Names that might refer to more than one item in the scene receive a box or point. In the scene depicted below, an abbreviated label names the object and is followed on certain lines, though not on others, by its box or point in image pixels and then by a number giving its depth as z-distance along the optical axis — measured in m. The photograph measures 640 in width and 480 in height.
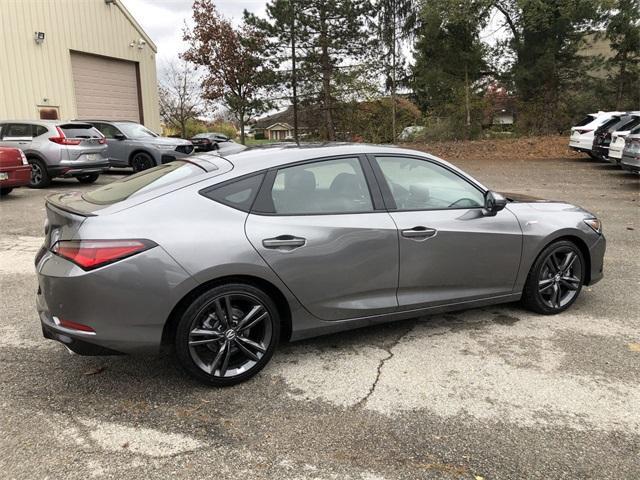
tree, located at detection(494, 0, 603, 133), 20.23
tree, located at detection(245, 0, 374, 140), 24.52
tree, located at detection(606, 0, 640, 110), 20.31
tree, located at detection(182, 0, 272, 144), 27.66
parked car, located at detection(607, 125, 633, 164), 13.71
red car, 10.05
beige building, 16.72
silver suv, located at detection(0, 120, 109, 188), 11.88
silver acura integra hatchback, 2.95
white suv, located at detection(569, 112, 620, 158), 16.73
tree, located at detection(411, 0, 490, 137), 21.91
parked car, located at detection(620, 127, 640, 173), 11.35
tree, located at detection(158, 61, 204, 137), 35.94
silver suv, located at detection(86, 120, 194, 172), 14.28
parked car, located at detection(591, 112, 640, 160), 14.48
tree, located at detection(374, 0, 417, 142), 24.44
